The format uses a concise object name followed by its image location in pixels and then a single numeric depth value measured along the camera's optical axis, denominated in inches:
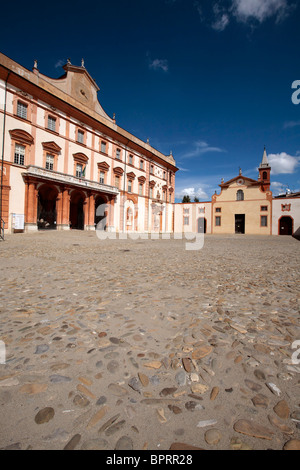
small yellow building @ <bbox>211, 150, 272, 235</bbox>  1470.2
